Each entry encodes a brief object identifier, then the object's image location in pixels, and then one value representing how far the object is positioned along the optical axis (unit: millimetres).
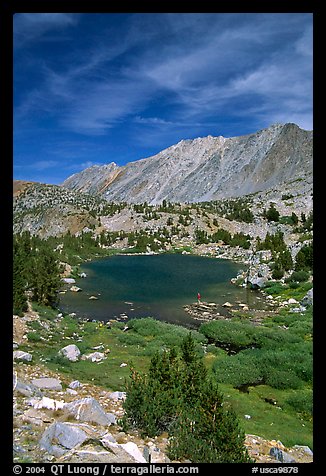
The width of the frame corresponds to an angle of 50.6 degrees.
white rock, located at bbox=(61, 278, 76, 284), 30997
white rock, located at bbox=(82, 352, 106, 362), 12727
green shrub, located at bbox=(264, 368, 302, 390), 11594
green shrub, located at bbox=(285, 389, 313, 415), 9906
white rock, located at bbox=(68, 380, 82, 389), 9137
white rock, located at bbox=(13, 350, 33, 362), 10422
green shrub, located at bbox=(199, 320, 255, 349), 16062
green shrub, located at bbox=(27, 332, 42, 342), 13433
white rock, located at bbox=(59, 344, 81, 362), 12309
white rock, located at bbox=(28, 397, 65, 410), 6613
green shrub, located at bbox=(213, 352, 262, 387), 11797
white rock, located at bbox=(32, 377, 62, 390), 8531
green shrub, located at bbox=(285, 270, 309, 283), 27636
